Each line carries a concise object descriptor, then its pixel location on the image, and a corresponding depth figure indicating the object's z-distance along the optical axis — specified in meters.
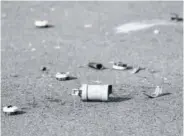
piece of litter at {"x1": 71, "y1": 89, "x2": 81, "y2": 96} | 16.77
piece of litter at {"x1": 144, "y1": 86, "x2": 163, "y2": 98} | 16.76
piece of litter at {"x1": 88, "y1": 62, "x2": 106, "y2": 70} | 19.36
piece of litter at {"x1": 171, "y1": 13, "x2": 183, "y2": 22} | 24.50
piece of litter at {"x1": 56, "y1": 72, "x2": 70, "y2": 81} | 18.23
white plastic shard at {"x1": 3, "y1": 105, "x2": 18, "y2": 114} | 15.34
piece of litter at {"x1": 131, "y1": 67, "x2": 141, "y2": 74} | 19.01
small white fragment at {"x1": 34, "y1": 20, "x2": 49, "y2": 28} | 24.28
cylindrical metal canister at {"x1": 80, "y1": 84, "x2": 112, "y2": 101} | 16.22
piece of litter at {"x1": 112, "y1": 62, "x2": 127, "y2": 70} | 19.27
